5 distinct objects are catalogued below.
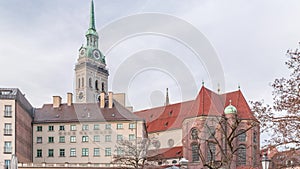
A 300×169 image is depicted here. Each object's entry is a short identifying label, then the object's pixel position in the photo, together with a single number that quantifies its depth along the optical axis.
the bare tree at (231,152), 24.05
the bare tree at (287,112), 20.45
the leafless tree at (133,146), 77.45
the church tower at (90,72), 150.27
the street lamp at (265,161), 20.92
